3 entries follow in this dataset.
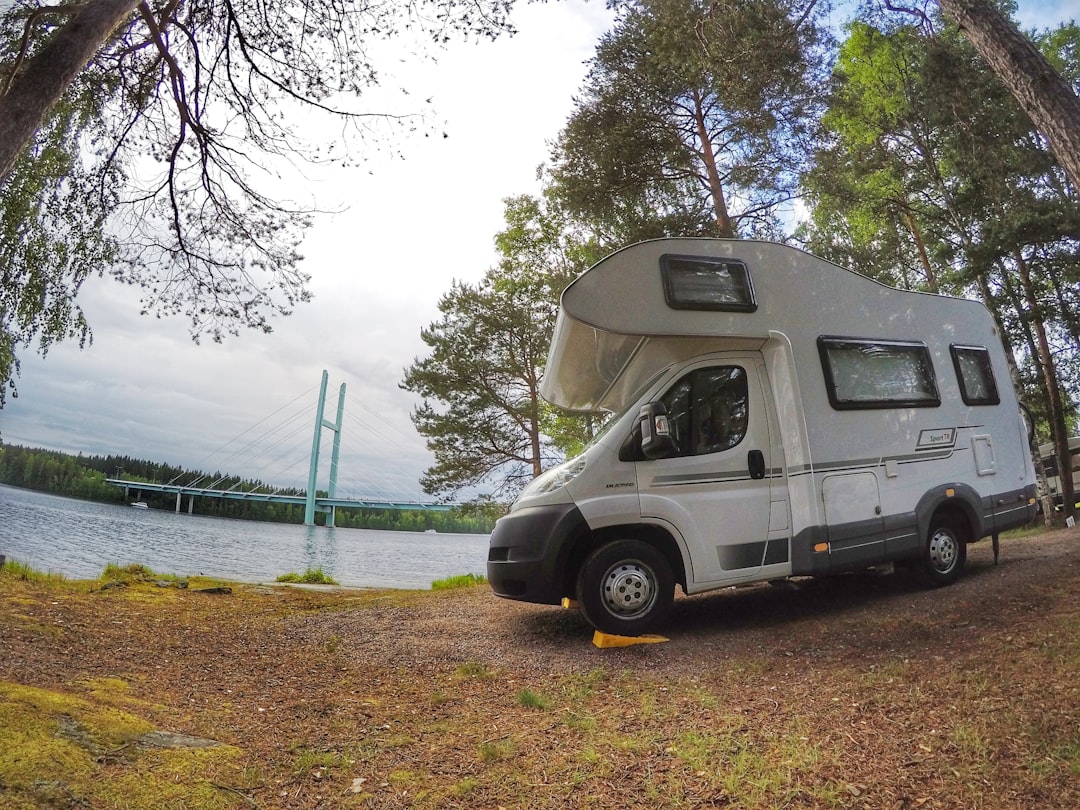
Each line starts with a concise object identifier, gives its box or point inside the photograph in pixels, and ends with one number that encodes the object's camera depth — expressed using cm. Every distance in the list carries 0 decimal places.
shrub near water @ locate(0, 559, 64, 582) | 730
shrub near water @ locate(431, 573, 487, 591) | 1059
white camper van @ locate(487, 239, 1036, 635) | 517
